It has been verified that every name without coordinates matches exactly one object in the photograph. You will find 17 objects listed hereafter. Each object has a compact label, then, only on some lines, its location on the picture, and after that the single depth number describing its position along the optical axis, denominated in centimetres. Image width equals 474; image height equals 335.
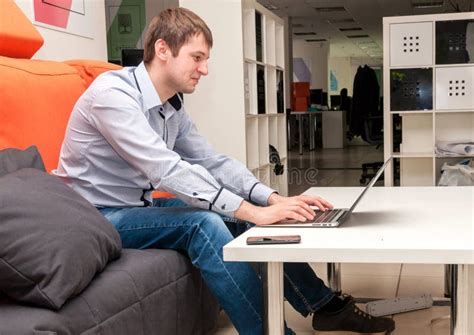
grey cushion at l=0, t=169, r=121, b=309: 121
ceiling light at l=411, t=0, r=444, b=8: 1111
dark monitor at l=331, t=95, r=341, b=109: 1511
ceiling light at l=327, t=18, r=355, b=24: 1305
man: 159
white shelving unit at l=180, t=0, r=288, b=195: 399
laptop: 142
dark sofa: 123
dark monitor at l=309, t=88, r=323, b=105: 1455
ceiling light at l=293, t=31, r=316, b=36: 1518
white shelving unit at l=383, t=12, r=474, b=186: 431
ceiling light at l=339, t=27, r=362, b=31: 1476
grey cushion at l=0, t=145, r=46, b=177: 161
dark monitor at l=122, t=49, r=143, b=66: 333
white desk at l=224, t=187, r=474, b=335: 117
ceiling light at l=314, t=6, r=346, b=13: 1141
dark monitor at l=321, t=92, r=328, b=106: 1555
